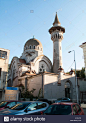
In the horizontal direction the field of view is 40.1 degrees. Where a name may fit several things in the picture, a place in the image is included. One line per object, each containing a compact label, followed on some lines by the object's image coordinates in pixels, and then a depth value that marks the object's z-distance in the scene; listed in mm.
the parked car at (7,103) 8613
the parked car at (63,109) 5518
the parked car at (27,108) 6365
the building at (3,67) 18750
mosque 25203
